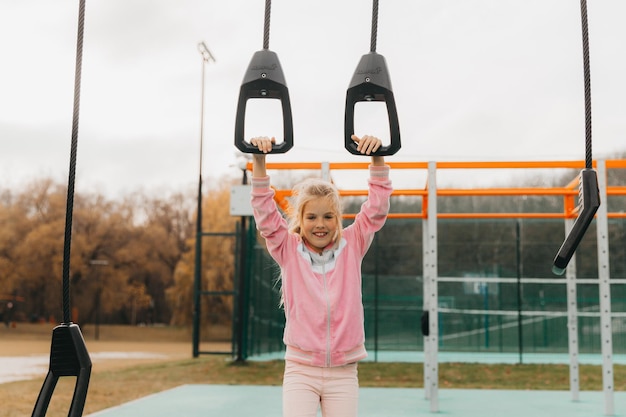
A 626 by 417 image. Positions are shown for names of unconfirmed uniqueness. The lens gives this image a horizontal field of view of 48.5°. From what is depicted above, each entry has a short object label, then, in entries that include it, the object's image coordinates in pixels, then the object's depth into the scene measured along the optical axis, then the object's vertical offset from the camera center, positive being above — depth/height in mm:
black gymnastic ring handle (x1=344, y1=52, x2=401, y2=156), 1861 +459
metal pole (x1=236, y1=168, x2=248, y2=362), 10734 -581
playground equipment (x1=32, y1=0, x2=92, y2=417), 1710 -242
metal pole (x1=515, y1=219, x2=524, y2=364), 12009 -621
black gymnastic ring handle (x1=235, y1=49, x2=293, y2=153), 1847 +456
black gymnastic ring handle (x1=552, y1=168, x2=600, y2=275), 1804 +126
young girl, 2314 -81
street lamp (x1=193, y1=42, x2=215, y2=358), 11445 -197
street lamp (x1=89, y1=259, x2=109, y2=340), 28984 -986
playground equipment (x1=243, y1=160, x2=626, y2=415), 5301 +414
